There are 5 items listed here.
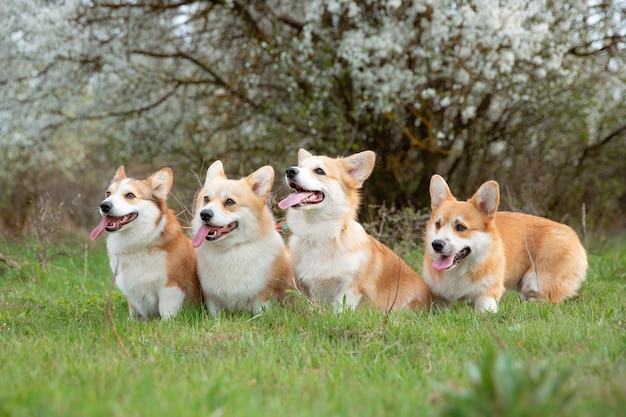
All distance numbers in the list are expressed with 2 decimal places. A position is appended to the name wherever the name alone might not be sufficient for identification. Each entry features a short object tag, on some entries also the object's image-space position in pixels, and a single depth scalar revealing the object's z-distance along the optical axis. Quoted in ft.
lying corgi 15.87
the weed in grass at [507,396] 6.82
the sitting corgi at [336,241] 15.39
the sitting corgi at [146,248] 15.31
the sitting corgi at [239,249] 15.37
